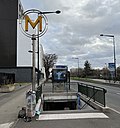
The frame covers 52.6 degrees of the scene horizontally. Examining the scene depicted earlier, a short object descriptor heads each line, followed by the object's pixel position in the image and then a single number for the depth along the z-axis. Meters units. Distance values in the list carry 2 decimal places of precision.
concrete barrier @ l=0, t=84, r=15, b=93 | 15.04
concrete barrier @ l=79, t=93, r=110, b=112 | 5.90
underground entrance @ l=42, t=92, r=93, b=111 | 9.78
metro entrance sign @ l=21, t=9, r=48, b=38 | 5.42
